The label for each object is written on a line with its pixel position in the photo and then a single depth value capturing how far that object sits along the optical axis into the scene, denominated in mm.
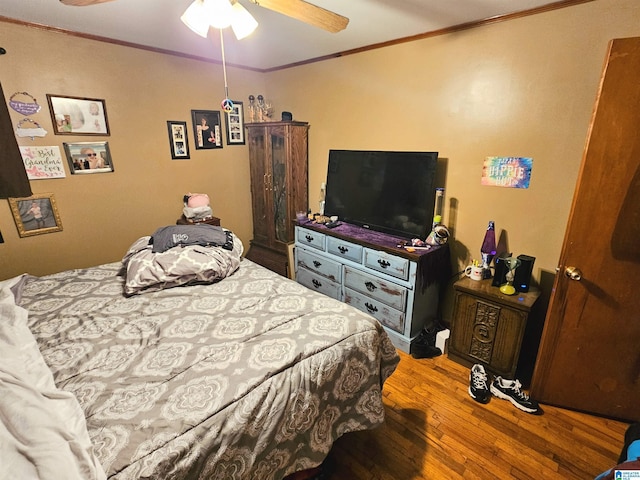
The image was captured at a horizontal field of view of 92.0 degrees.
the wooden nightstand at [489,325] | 1937
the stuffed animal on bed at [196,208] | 3184
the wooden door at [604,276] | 1407
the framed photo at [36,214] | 2471
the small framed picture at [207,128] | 3264
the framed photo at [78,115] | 2493
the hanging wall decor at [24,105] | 2320
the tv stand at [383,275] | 2260
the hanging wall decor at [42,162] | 2428
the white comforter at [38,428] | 739
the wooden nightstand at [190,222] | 3212
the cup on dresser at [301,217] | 3062
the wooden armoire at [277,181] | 3225
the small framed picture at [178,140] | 3112
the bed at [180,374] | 869
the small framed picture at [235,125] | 3514
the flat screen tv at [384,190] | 2357
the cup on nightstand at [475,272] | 2170
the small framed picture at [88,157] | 2613
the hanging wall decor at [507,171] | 2078
